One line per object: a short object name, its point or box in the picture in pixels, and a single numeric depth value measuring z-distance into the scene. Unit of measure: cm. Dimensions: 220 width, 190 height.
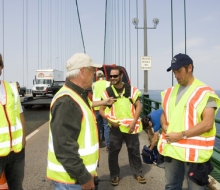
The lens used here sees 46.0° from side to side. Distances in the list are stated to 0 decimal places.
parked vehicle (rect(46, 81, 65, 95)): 2562
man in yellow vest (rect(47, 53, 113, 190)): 190
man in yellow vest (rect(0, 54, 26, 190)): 247
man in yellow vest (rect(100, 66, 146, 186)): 409
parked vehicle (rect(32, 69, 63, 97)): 3544
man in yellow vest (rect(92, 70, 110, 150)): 609
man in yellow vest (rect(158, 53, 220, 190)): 239
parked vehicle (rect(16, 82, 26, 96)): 3977
